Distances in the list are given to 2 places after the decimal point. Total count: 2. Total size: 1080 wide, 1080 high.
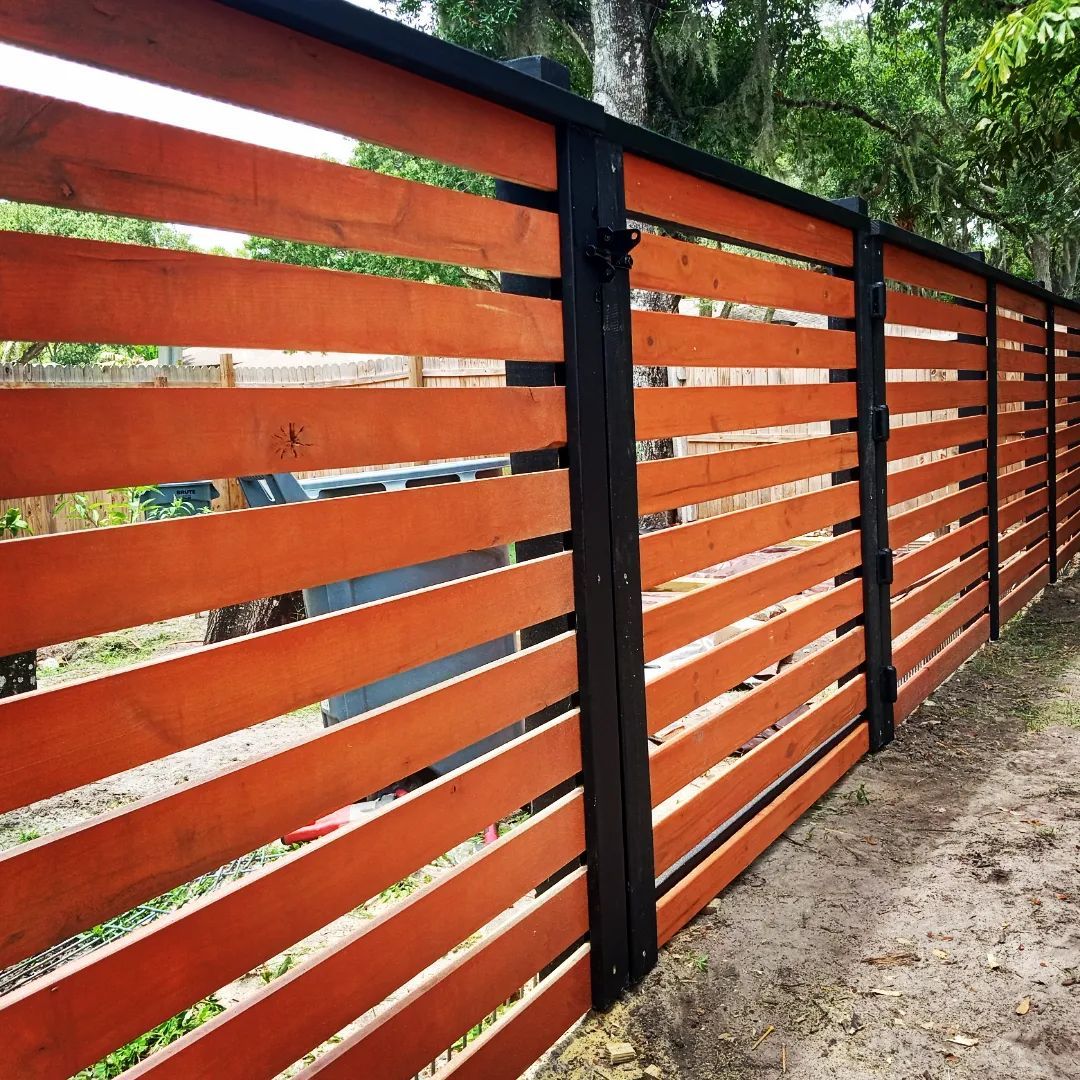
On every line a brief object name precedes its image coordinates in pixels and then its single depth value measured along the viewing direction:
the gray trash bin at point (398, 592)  3.93
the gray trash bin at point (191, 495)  9.39
